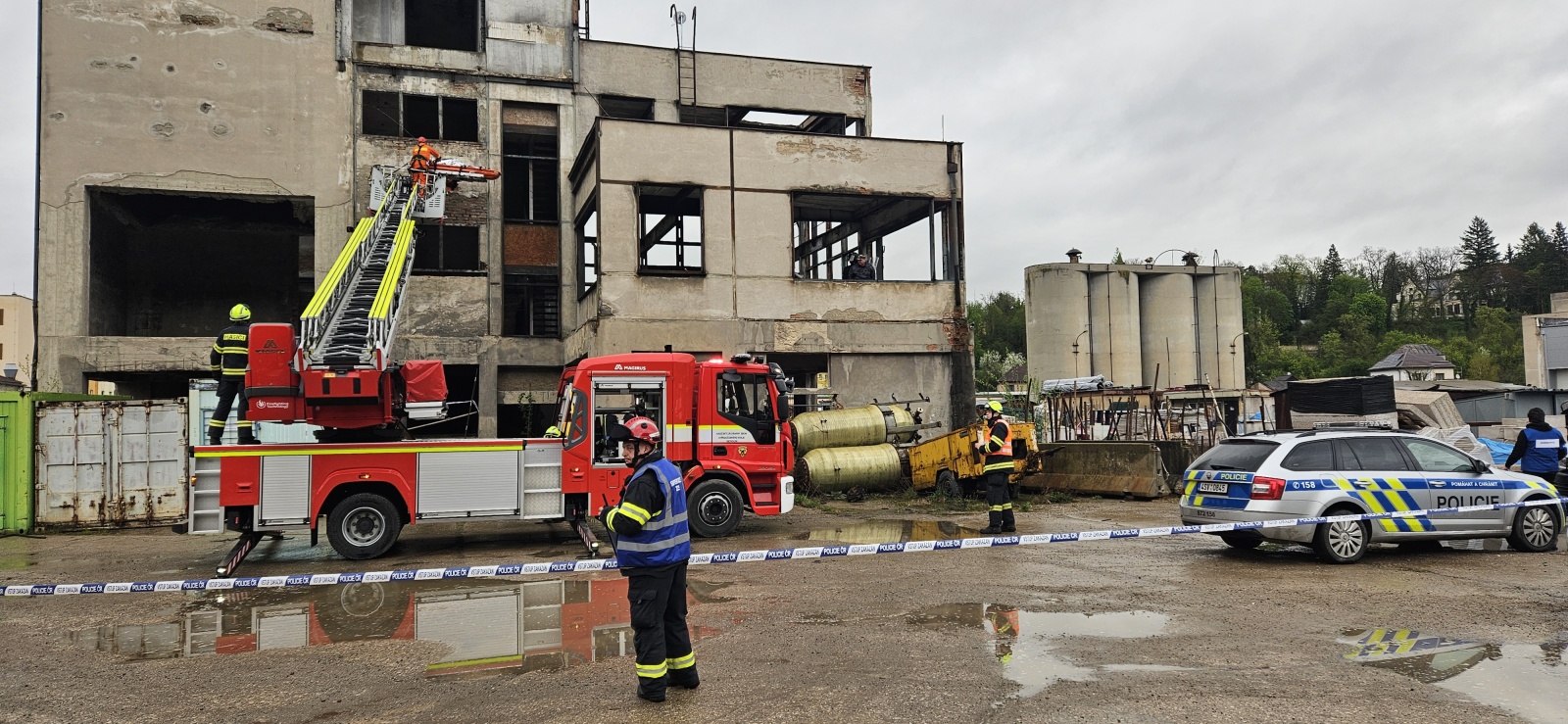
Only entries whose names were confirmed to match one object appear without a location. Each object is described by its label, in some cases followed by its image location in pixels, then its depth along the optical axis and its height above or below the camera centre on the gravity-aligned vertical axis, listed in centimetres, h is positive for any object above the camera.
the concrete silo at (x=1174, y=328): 5206 +328
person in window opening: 2381 +311
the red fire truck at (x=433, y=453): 1047 -62
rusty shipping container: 1445 -90
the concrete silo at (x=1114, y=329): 5144 +326
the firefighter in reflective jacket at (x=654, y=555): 536 -91
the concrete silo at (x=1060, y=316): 5116 +395
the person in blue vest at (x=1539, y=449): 1165 -81
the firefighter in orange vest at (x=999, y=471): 1270 -107
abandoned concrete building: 2222 +546
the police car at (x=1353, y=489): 967 -108
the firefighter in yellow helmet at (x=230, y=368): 1065 +39
